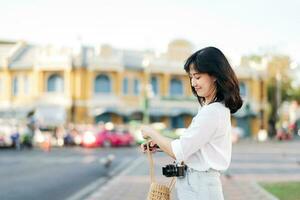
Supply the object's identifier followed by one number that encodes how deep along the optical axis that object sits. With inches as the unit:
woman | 143.8
